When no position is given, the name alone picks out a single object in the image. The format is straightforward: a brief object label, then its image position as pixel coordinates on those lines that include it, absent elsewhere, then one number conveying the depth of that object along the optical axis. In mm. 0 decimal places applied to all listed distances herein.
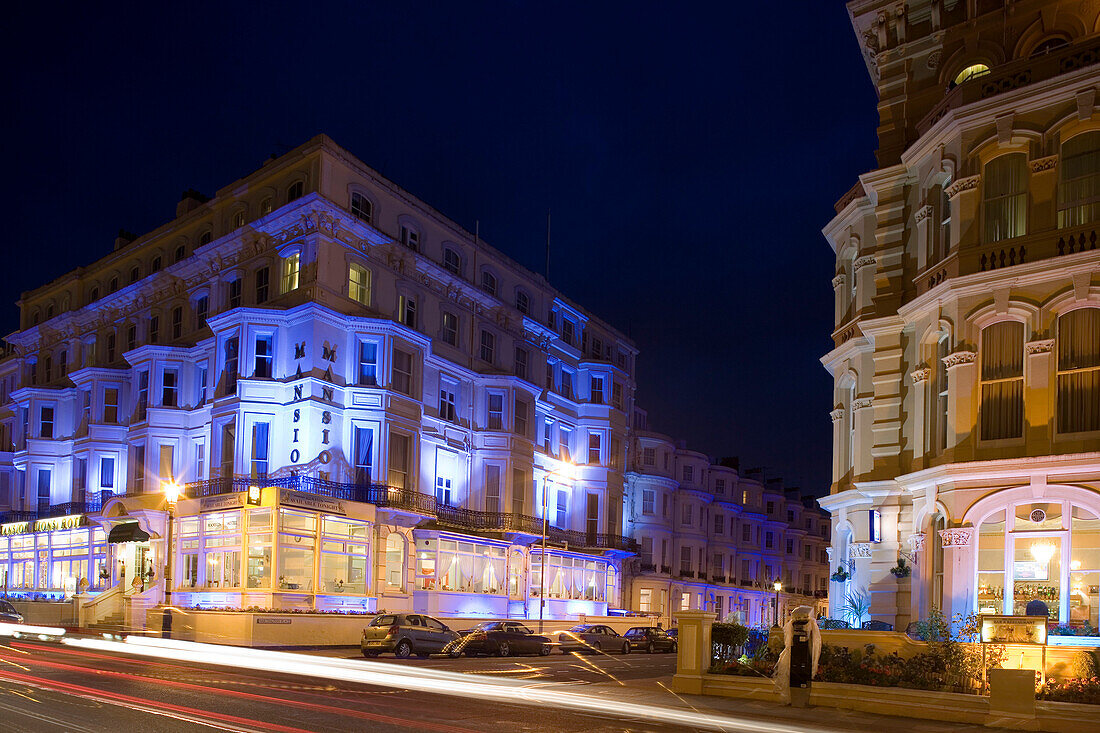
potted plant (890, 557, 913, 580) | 25484
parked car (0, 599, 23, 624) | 41031
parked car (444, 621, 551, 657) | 33156
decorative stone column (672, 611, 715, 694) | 20141
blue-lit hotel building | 39938
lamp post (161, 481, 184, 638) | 32906
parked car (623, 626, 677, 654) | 43812
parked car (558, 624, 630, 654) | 41250
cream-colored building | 22062
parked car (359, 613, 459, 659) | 30250
